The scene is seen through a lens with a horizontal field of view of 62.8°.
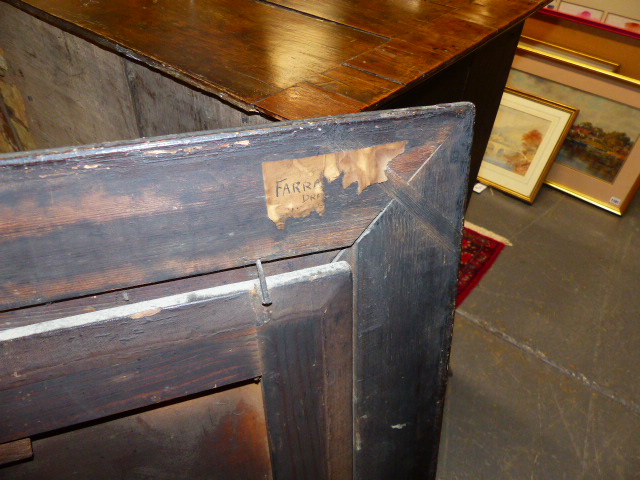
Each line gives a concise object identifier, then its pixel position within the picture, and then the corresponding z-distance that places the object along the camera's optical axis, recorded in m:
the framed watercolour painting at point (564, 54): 2.39
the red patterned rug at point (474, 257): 2.09
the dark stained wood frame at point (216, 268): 0.50
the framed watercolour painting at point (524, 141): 2.42
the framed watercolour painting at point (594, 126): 2.29
